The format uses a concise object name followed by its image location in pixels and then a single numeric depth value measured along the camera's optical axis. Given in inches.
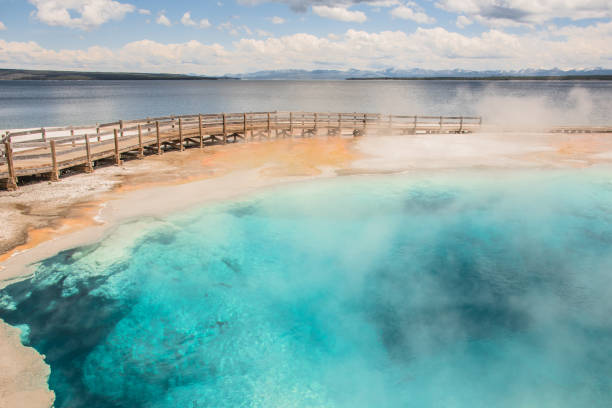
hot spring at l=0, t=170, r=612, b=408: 307.2
